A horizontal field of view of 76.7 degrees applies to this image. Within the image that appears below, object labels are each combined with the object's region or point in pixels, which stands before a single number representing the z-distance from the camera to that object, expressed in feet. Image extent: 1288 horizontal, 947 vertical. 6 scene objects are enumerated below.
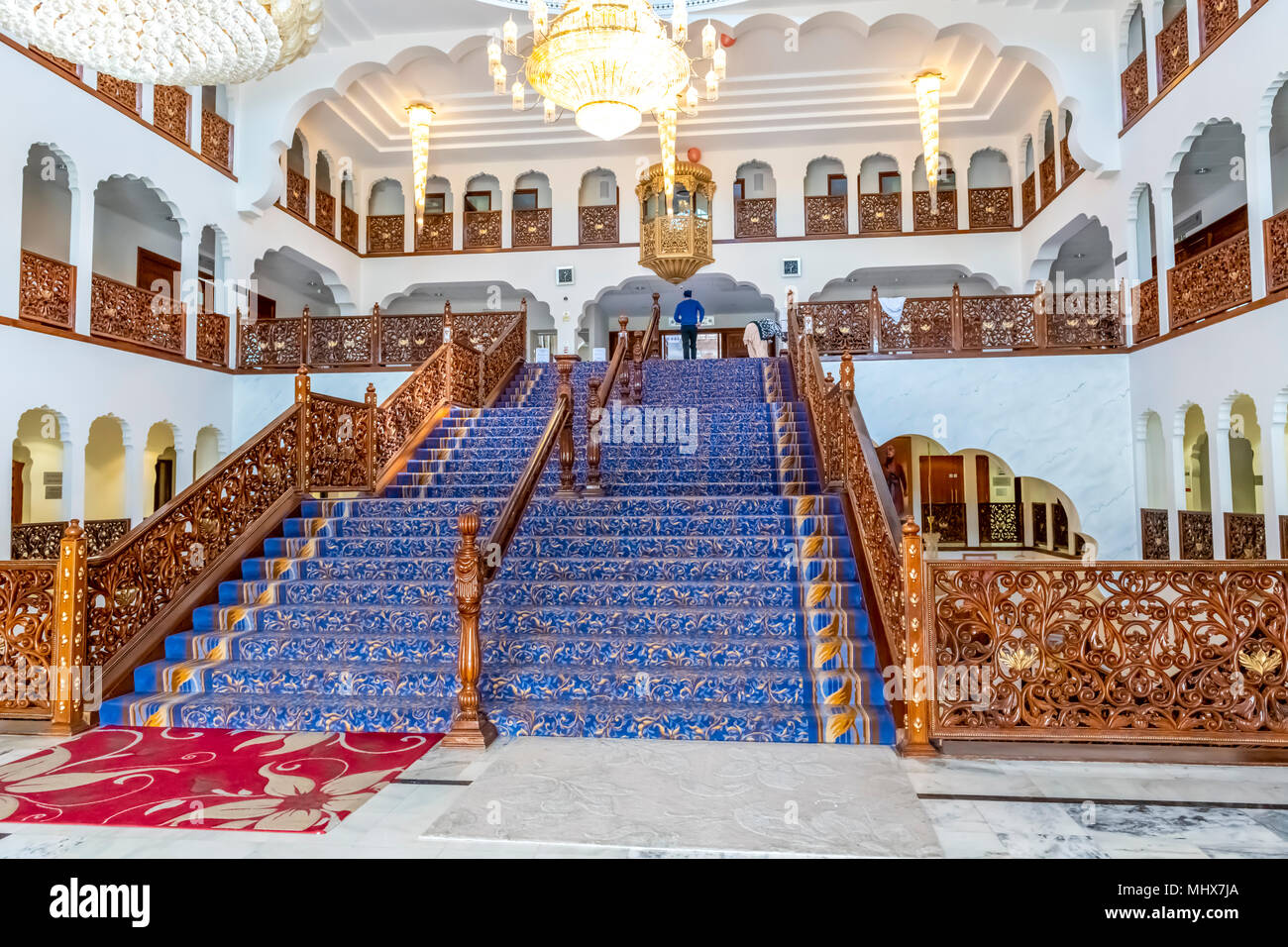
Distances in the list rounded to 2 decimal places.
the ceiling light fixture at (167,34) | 12.60
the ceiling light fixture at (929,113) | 37.83
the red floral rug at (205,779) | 9.80
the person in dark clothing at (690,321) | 43.14
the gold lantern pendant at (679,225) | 43.73
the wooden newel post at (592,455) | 22.15
